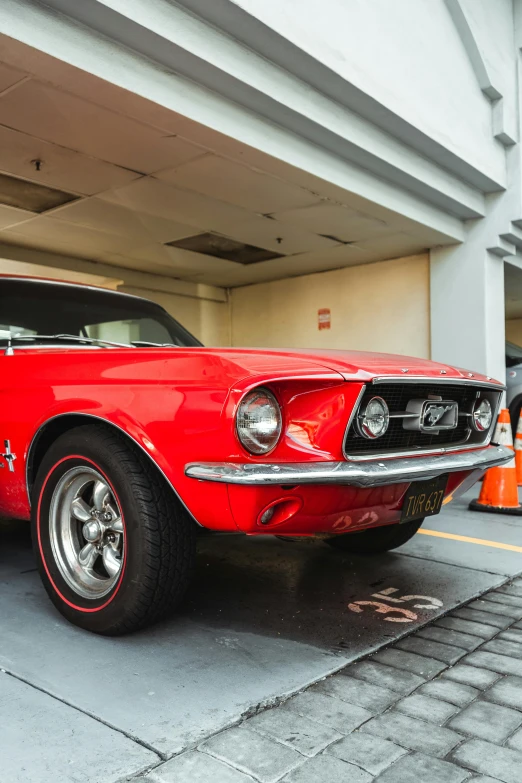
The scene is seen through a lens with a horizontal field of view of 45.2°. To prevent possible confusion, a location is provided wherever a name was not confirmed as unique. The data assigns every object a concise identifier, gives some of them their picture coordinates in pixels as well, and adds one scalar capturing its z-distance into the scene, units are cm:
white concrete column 828
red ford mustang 213
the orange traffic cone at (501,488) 499
